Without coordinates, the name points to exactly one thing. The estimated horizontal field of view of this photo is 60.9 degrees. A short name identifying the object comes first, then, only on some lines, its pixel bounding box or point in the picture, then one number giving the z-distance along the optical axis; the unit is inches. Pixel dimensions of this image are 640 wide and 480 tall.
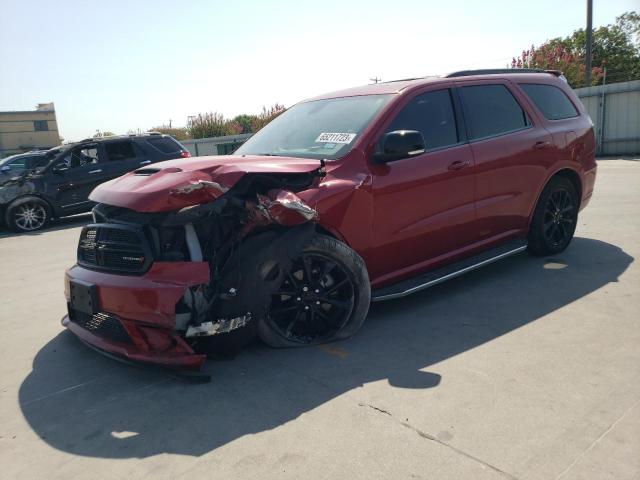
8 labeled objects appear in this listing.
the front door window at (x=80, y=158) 455.2
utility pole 983.0
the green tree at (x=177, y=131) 1318.9
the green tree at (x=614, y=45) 1840.6
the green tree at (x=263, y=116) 1267.5
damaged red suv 131.3
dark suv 442.6
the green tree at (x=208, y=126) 1263.5
